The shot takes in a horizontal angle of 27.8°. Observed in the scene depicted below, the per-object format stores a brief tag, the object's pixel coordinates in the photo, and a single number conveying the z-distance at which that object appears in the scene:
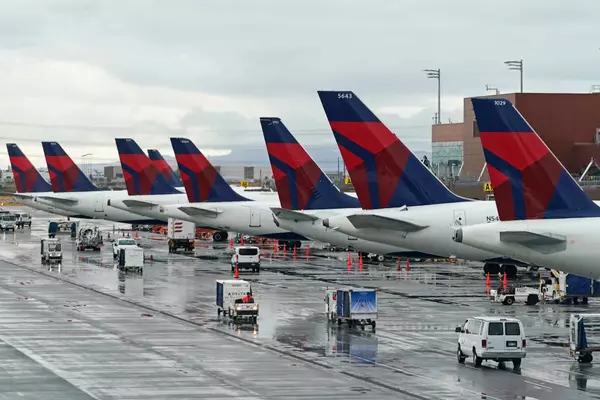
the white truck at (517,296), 62.42
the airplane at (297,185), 81.94
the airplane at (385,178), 56.78
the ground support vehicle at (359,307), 52.44
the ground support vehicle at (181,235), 109.69
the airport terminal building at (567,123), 136.62
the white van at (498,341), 41.41
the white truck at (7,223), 149.75
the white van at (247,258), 84.50
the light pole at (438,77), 179.50
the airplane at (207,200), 105.00
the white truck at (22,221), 160.75
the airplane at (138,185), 122.75
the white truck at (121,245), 92.38
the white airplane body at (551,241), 40.62
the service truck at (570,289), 63.16
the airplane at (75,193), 134.25
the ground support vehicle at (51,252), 93.31
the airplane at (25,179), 153.25
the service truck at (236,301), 54.75
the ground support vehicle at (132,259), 83.88
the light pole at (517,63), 159.88
